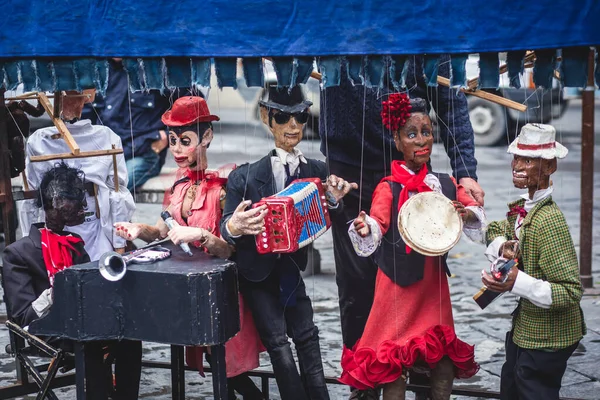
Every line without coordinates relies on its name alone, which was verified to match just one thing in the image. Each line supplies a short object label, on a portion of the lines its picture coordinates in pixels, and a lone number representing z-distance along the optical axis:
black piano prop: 7.93
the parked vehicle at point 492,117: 30.51
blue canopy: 7.55
